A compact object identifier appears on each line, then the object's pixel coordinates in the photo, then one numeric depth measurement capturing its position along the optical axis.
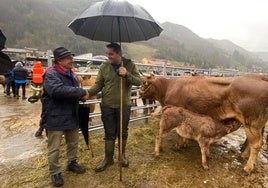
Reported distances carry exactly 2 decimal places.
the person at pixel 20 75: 12.24
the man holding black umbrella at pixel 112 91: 3.89
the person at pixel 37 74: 8.54
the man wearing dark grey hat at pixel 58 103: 3.36
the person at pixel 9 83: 12.57
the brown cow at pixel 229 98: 4.05
